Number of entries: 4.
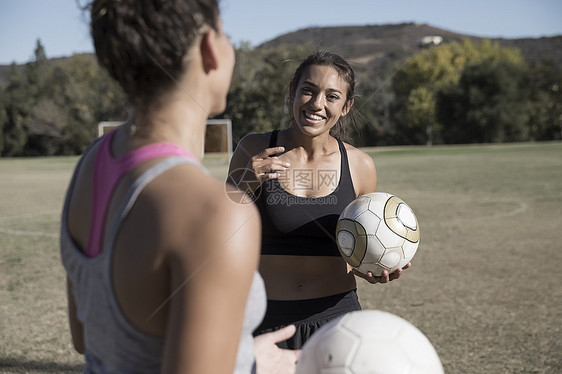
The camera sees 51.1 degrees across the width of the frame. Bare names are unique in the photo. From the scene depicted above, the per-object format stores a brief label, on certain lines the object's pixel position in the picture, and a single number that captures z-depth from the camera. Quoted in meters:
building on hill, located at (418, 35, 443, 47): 100.43
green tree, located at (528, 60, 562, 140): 57.78
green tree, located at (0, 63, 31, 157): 54.88
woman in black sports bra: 3.43
